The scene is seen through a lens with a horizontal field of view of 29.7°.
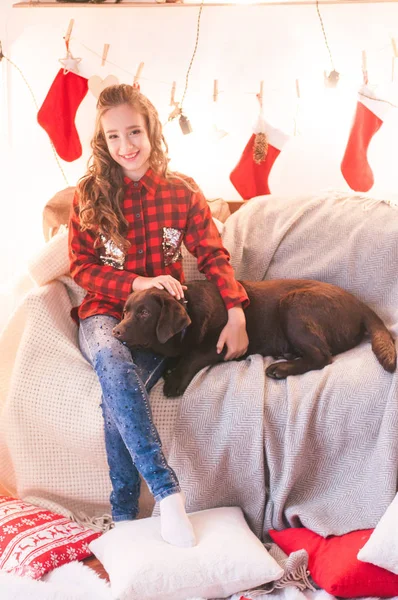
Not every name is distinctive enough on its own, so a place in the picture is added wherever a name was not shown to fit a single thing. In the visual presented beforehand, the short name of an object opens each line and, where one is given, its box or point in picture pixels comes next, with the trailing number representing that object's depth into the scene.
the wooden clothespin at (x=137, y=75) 3.29
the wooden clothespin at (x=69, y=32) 3.30
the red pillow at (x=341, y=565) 1.92
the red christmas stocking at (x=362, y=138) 3.25
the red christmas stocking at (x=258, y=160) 3.31
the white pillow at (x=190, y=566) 1.90
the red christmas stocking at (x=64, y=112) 3.34
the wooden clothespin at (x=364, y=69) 3.27
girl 2.27
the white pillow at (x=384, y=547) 1.90
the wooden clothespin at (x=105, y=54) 3.32
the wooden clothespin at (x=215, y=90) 3.38
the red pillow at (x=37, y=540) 2.13
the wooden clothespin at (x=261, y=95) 3.35
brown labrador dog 2.26
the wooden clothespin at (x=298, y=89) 3.37
